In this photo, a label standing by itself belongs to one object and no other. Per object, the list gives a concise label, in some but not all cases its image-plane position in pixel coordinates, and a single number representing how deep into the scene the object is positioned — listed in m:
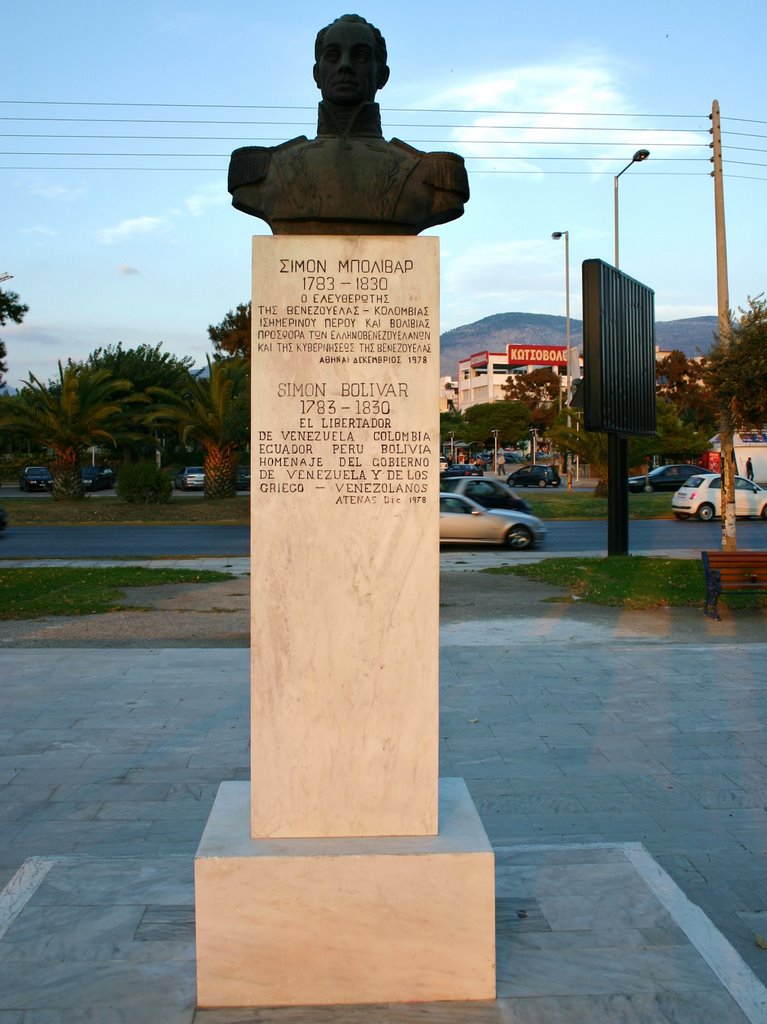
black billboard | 17.66
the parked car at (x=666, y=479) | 48.84
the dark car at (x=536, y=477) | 57.86
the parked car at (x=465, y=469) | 61.59
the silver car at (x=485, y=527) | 23.02
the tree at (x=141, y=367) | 52.84
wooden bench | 13.02
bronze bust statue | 3.93
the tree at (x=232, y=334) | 64.19
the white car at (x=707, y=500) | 32.38
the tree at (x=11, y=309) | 38.28
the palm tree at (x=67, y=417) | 34.56
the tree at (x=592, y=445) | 38.22
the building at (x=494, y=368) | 142.65
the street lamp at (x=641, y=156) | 33.47
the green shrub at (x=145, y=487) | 34.91
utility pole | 20.59
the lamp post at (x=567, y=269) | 57.22
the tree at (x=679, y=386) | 84.92
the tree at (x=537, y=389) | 102.75
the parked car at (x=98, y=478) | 54.59
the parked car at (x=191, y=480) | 56.34
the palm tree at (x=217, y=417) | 34.12
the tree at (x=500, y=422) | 96.56
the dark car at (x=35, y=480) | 52.12
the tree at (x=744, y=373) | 16.97
